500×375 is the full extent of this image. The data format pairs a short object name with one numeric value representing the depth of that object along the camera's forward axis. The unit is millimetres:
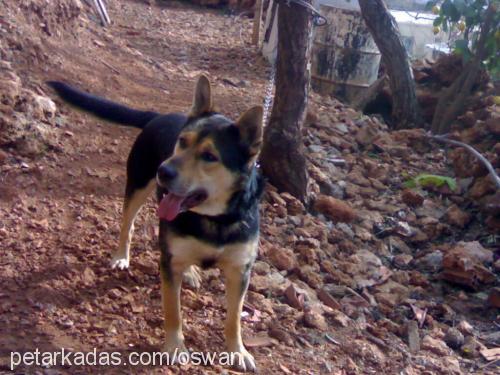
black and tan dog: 3303
